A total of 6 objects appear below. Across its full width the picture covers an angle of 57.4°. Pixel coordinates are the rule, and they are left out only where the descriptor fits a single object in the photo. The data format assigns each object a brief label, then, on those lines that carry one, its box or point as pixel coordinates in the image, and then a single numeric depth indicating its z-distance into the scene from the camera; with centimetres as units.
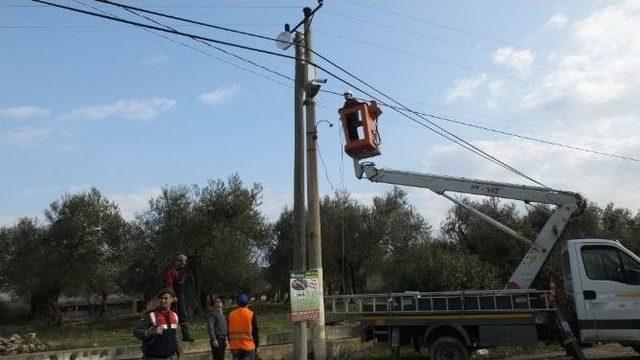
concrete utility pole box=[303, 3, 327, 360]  1200
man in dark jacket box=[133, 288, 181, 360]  742
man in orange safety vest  921
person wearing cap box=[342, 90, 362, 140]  1340
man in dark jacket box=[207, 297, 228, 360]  1126
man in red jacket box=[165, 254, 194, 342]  1154
